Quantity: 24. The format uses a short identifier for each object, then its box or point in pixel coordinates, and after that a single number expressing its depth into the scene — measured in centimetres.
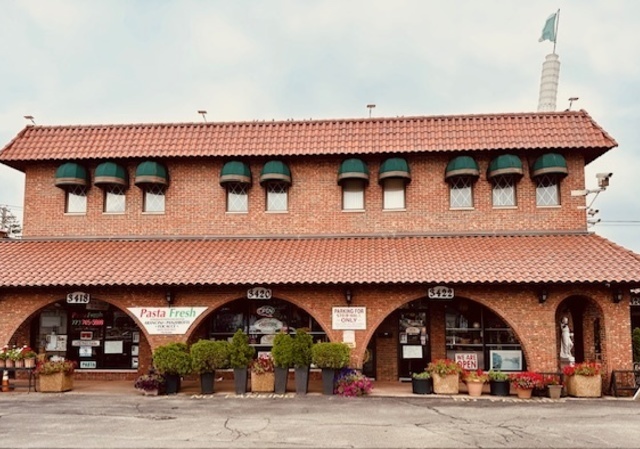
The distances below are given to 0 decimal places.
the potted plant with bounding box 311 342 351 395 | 1544
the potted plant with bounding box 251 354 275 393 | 1584
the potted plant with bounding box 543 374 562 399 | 1526
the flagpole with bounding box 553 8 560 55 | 2406
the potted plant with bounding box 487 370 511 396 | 1548
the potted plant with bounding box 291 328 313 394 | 1557
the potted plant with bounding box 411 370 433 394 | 1570
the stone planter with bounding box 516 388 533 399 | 1526
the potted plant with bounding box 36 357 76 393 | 1611
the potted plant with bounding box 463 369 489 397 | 1535
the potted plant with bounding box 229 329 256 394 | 1573
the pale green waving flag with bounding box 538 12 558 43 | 2441
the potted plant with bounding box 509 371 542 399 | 1524
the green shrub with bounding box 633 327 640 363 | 2450
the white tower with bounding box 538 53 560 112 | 2541
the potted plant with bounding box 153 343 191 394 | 1550
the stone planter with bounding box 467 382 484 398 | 1536
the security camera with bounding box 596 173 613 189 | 1691
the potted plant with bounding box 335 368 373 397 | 1538
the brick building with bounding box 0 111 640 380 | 1658
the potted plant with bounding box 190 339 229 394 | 1548
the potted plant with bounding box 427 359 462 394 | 1565
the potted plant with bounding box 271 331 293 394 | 1552
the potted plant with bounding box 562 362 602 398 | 1536
